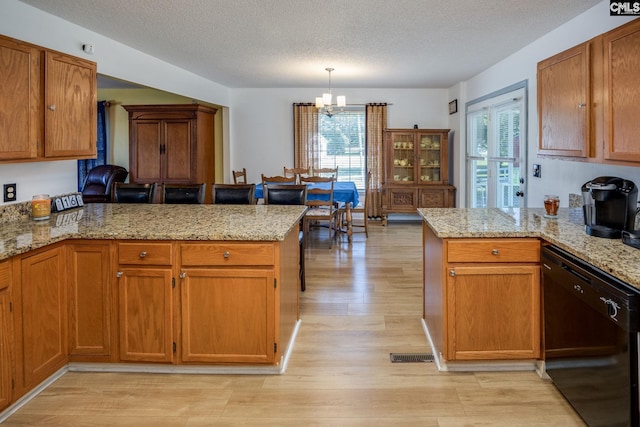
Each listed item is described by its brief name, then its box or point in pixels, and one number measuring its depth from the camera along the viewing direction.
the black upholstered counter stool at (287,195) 3.95
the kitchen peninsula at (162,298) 2.51
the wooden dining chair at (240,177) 7.09
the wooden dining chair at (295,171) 7.35
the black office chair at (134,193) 4.05
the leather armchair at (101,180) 7.01
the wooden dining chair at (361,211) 6.92
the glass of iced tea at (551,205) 2.98
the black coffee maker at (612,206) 2.32
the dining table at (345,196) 6.39
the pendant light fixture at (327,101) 6.00
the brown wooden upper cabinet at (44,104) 2.52
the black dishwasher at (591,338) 1.67
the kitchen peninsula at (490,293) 2.55
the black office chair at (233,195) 3.95
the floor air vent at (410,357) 2.83
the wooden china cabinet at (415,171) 7.73
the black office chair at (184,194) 3.99
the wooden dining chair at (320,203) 6.02
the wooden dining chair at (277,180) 6.16
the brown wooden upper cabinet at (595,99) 2.21
